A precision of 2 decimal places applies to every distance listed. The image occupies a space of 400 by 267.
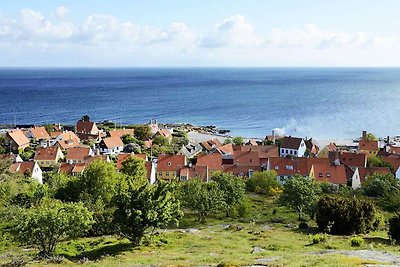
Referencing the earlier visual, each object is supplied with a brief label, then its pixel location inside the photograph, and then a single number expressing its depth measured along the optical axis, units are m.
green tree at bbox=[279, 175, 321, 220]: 43.38
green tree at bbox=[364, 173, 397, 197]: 54.28
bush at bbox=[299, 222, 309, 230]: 39.06
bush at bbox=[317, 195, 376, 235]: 36.19
